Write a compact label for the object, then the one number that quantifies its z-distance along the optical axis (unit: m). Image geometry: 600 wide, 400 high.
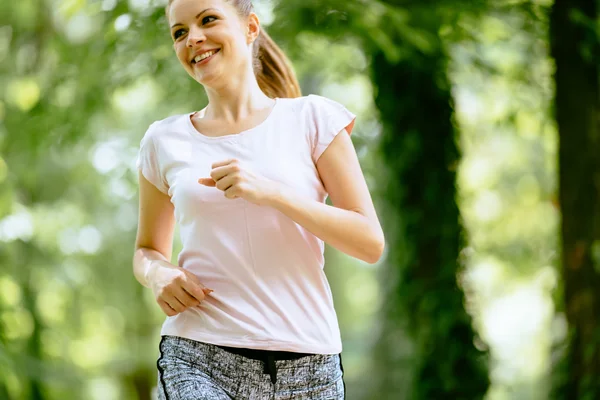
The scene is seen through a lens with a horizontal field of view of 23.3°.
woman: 3.37
